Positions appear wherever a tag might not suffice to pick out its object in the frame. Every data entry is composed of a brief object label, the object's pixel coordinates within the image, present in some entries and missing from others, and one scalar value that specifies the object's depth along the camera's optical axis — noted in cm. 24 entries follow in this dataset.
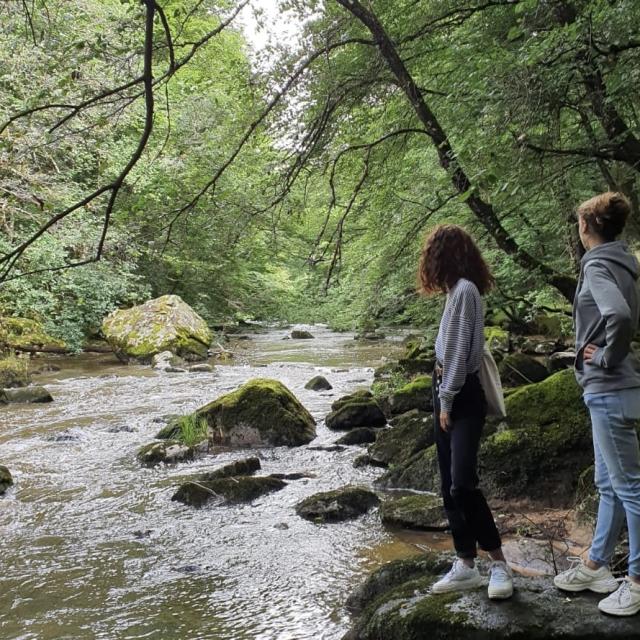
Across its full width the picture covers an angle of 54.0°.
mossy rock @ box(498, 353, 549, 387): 1096
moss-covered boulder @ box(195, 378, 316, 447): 907
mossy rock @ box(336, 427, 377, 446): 895
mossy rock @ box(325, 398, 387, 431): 984
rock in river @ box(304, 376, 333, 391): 1303
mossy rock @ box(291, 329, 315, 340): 2405
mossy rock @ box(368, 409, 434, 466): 761
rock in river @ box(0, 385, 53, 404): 1212
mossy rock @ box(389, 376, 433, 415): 1027
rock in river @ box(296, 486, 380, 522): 607
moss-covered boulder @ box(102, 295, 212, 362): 1792
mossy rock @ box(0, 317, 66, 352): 1722
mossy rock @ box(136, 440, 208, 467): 827
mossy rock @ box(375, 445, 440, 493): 688
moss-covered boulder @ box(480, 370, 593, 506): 584
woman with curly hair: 301
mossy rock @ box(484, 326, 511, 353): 1465
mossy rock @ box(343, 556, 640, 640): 265
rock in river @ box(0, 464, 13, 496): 723
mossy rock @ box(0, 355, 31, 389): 1356
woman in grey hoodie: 259
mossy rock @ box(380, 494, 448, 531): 561
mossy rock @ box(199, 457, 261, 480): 737
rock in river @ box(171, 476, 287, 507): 669
